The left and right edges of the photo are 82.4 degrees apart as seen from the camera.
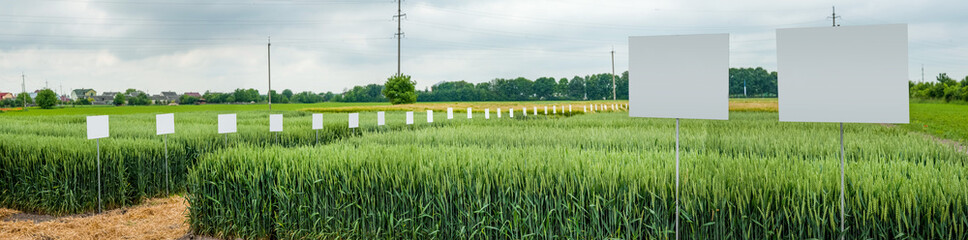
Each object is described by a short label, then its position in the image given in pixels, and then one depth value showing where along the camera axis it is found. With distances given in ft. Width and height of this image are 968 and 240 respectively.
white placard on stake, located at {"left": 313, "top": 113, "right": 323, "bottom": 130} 33.02
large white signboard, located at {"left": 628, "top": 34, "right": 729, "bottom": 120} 12.59
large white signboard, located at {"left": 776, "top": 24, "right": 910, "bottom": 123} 11.48
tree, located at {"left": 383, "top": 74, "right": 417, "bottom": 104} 210.18
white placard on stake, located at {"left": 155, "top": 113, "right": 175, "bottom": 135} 26.90
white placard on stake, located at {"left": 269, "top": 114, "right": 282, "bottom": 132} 30.68
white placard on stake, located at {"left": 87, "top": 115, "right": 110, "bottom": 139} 24.49
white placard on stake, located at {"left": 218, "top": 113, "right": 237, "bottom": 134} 28.30
